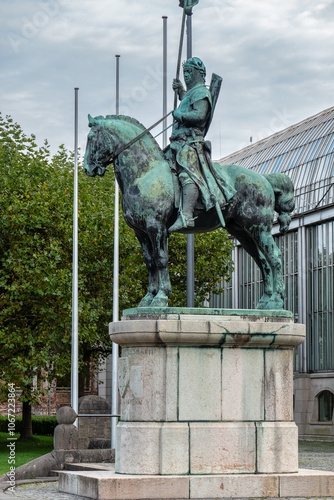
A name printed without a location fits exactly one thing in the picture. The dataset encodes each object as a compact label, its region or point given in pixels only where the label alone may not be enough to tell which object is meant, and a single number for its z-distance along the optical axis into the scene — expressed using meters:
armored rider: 13.20
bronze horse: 13.17
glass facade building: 45.03
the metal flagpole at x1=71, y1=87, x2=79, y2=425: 29.02
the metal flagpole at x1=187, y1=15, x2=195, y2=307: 23.64
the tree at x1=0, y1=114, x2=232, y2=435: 32.47
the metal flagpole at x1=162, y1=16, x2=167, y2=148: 25.98
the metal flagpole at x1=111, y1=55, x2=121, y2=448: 27.22
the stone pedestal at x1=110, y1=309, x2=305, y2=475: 12.26
